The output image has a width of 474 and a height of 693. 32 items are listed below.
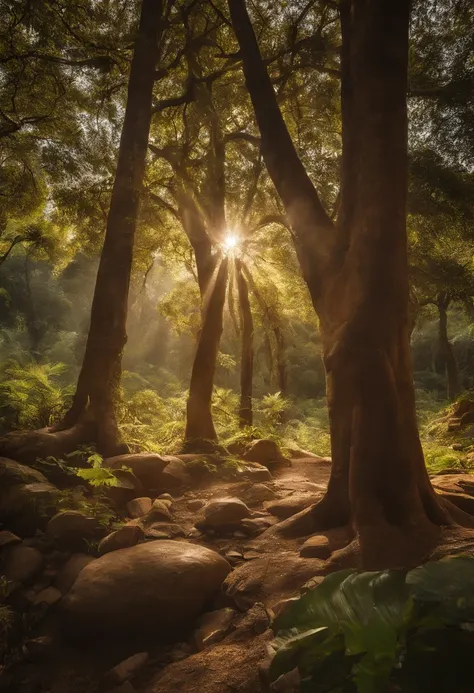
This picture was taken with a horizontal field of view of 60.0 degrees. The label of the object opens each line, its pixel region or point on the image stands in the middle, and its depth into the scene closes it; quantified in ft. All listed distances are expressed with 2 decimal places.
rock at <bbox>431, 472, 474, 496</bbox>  16.14
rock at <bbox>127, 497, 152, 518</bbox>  15.38
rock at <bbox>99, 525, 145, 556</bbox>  11.61
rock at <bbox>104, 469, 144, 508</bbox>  15.84
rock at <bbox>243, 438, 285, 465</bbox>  26.45
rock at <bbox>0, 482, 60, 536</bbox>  12.67
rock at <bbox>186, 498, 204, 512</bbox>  16.90
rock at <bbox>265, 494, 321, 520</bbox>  15.48
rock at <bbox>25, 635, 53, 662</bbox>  8.71
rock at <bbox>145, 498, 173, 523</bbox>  15.02
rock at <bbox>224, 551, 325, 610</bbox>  9.89
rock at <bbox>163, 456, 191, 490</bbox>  19.35
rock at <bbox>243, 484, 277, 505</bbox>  17.78
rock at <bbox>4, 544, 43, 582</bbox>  10.73
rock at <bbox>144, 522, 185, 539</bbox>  13.43
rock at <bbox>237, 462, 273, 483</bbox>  22.09
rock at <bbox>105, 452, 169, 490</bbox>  18.70
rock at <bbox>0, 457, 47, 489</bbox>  14.17
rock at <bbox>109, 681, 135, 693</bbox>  7.60
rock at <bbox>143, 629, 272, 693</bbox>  7.17
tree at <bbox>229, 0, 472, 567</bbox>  11.93
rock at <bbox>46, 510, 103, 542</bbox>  12.15
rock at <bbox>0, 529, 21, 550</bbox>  11.52
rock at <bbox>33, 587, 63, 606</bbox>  10.08
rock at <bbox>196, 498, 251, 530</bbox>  14.32
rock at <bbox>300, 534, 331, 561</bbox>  11.42
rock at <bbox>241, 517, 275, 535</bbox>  14.05
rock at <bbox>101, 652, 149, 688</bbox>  7.95
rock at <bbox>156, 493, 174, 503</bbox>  17.13
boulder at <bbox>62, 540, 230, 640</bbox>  9.20
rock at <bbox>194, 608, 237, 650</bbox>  8.73
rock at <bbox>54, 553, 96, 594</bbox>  10.61
